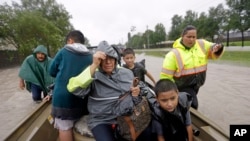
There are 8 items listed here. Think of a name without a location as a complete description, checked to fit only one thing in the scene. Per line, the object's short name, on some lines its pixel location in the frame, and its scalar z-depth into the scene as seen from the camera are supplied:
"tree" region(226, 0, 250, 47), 14.33
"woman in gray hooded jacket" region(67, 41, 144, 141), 1.24
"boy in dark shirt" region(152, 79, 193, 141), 1.30
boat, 1.33
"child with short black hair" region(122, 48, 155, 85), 2.36
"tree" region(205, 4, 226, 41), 18.50
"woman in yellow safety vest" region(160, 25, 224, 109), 1.83
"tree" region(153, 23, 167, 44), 35.08
